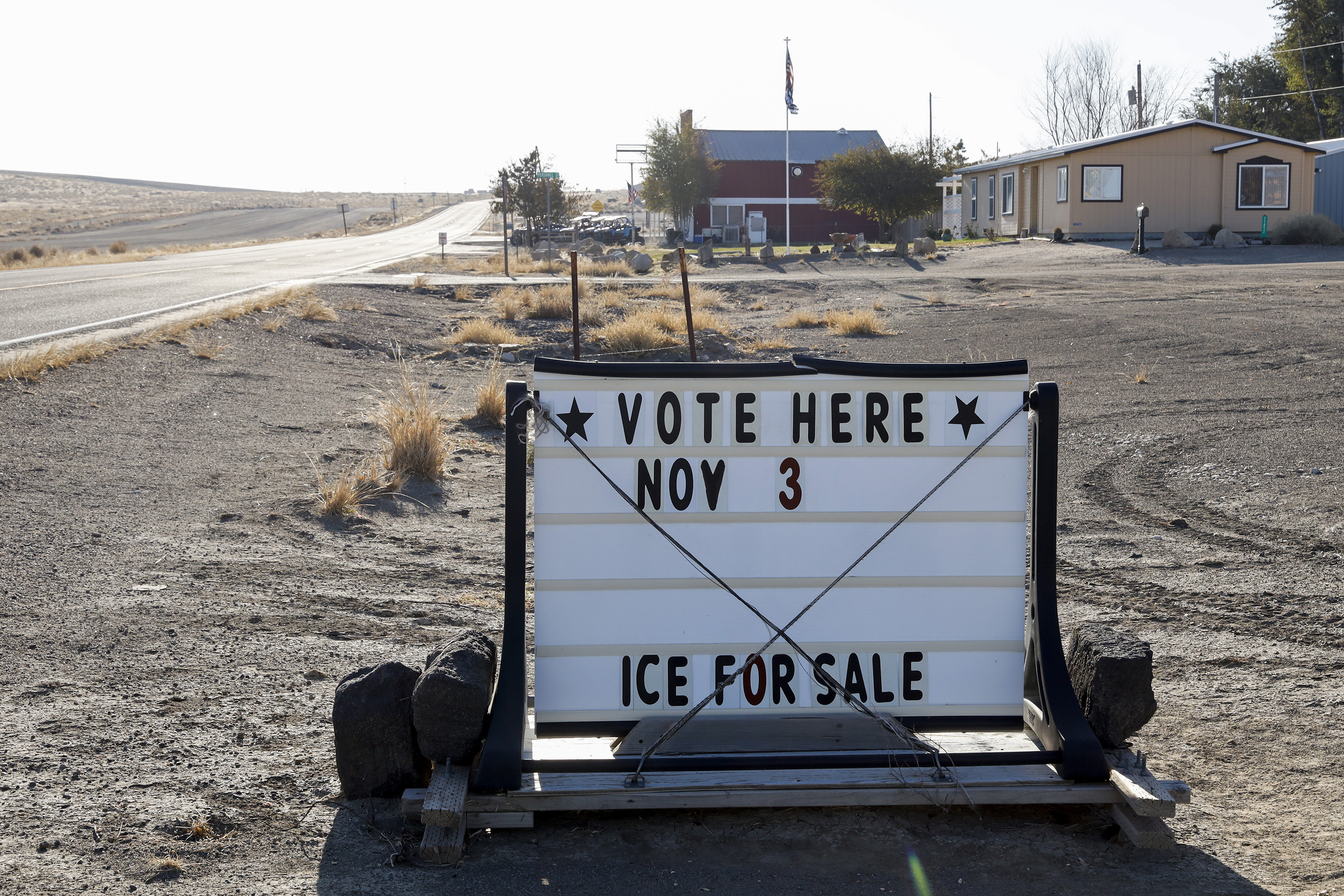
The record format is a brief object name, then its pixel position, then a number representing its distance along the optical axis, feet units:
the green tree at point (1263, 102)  183.32
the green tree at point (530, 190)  168.04
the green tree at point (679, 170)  199.72
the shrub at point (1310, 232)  110.42
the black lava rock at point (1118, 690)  11.27
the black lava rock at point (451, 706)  10.89
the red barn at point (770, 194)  207.72
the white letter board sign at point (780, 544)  11.34
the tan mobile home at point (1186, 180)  124.47
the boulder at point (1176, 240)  110.73
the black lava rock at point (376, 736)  11.11
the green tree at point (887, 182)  155.02
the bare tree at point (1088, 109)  253.44
